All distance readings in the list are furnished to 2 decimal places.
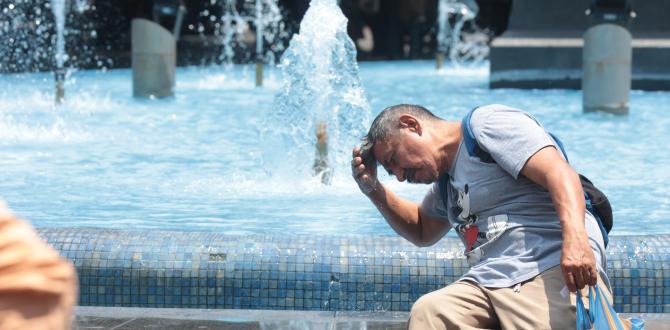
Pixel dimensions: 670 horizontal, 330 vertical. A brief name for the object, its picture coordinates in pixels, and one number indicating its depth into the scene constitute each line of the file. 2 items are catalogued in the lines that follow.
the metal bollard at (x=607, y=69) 12.88
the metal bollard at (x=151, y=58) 14.54
